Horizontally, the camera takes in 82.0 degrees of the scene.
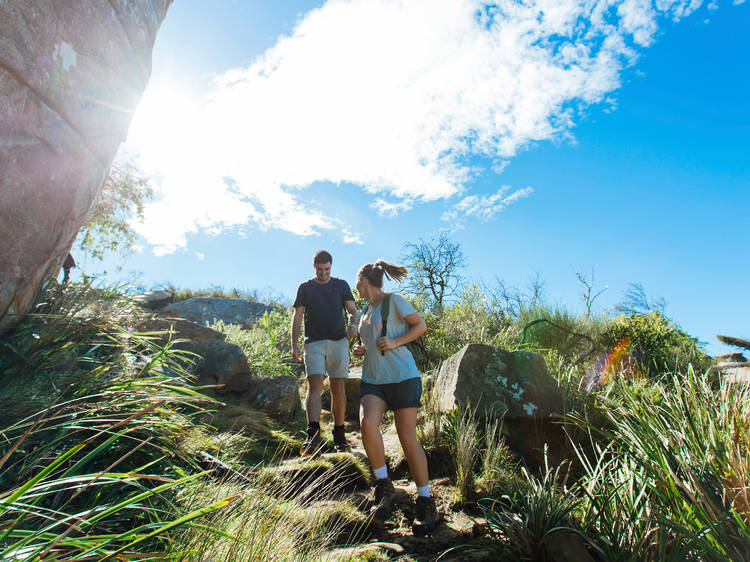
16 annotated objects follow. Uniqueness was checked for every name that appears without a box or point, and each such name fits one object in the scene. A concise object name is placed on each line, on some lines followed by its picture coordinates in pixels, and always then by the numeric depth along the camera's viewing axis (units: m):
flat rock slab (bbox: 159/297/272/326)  18.72
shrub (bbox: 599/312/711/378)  9.29
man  4.93
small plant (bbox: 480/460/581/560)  2.59
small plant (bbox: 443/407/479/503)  3.82
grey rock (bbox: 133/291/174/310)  16.51
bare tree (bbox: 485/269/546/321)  10.84
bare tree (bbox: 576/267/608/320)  11.09
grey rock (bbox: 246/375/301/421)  5.78
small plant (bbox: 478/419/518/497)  3.77
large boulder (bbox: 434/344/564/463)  4.86
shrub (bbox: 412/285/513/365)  8.53
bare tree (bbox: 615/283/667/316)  16.86
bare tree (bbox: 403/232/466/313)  20.33
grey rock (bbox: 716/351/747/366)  17.10
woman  3.35
